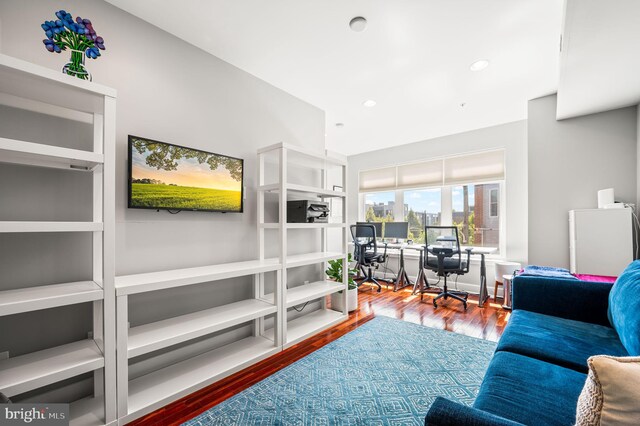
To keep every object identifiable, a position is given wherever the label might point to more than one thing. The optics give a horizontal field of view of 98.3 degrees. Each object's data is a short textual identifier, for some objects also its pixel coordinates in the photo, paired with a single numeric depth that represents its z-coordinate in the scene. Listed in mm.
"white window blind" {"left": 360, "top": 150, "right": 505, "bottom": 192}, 4465
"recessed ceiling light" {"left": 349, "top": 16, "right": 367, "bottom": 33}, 2105
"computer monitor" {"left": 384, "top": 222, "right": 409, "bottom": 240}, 5215
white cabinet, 2791
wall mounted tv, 2033
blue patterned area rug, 1677
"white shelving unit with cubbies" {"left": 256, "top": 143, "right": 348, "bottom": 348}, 2566
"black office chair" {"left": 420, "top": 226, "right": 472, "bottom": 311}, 3883
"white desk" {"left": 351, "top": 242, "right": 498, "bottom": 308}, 3938
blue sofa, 980
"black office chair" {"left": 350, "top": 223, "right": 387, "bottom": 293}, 4758
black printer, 2861
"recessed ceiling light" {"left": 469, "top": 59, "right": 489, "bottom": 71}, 2655
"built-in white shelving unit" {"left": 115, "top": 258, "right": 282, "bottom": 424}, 1635
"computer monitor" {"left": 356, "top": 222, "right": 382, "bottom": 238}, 5750
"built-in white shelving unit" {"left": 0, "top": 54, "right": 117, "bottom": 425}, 1353
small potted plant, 3506
